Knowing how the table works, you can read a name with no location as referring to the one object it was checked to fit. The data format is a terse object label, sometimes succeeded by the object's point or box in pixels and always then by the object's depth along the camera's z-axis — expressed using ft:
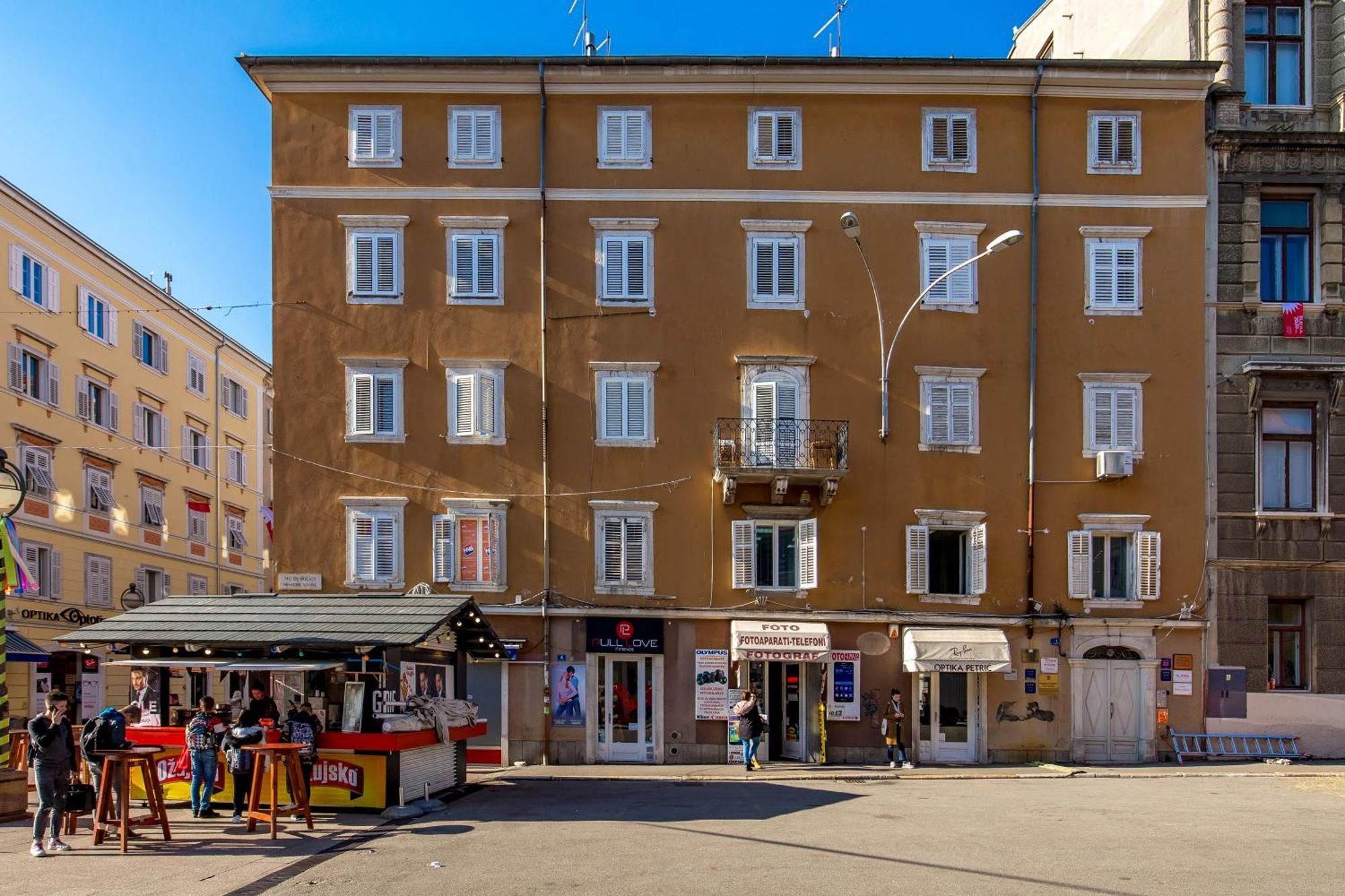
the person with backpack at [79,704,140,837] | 48.60
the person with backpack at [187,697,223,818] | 53.01
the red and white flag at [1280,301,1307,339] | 87.92
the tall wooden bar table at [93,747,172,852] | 45.14
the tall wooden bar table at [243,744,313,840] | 49.65
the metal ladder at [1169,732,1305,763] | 85.05
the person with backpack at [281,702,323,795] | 54.75
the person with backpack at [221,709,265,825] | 53.93
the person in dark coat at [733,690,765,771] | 79.82
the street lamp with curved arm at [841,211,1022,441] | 76.84
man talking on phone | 43.73
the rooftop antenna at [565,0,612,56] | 92.38
